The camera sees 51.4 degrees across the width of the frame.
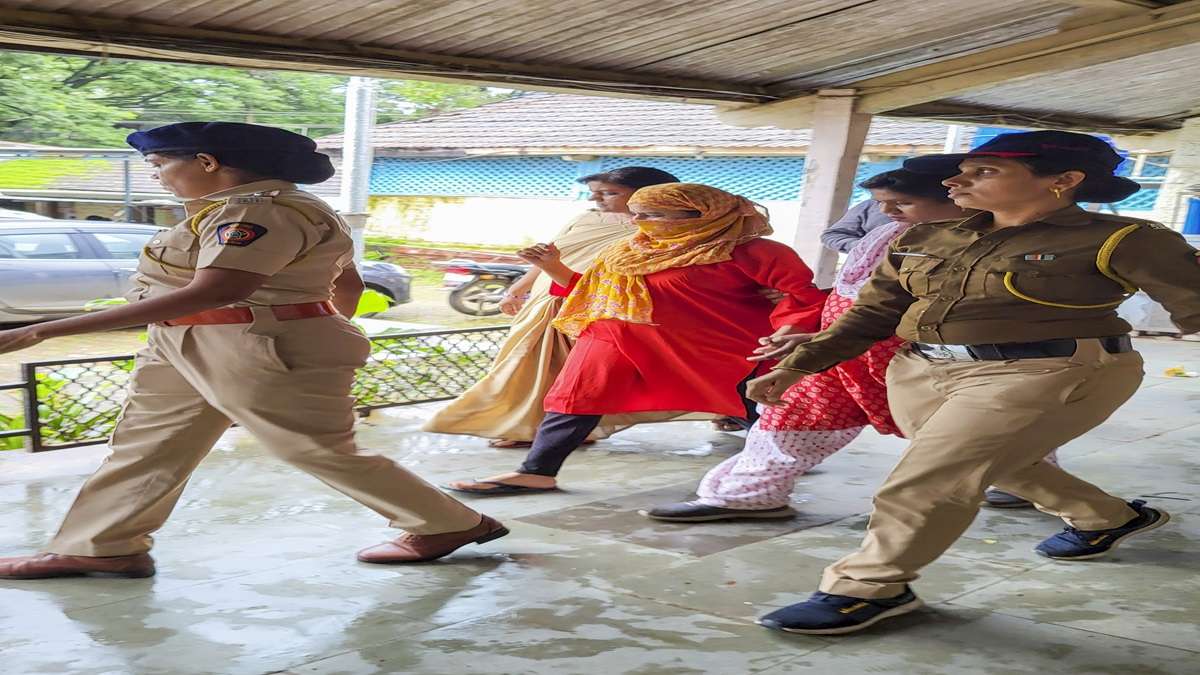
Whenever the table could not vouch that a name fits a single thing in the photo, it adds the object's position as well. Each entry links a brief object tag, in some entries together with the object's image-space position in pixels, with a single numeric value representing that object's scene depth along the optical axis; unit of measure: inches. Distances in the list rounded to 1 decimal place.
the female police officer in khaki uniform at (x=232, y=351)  147.3
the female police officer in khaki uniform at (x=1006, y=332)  137.3
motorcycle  669.9
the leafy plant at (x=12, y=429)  248.5
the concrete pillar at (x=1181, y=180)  403.5
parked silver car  537.0
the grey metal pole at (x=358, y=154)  367.6
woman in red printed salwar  183.6
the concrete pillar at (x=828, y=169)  266.2
